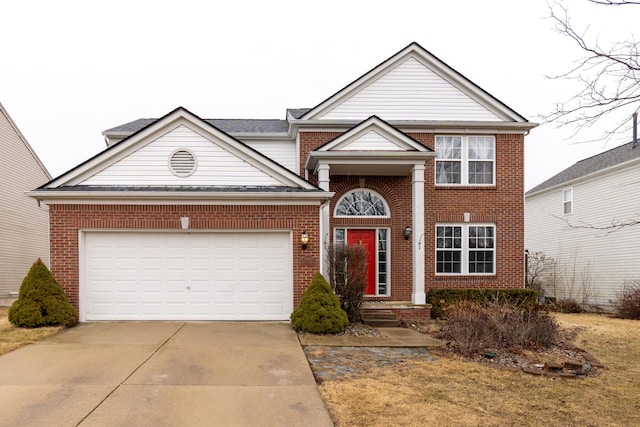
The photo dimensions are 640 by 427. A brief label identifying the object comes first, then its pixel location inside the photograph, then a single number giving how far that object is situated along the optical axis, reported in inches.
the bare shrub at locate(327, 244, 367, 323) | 416.5
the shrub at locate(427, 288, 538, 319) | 497.0
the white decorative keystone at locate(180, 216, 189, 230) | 400.8
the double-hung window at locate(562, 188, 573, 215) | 800.9
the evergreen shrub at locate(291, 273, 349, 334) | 360.2
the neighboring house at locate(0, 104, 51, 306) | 709.9
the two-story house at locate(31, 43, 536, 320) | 400.2
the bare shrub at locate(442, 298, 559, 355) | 318.7
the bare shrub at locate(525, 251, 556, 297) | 764.3
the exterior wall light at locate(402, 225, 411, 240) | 523.5
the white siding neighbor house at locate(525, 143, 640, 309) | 671.2
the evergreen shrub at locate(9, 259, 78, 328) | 356.2
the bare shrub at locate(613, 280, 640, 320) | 577.3
